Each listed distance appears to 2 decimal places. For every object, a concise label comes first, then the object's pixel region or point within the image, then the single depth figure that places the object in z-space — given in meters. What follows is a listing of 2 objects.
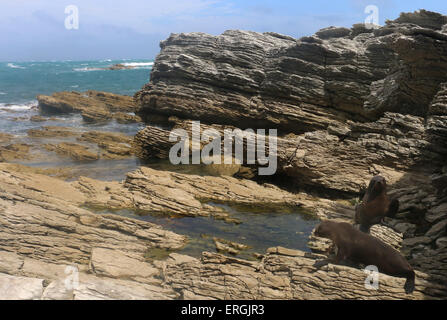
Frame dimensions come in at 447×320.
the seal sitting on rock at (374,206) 9.91
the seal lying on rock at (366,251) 7.24
